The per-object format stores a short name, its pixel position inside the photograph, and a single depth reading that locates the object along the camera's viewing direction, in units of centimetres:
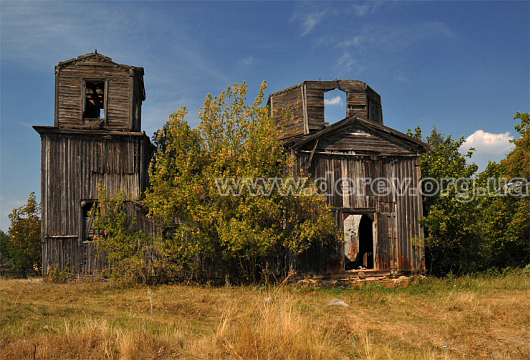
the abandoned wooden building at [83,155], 1862
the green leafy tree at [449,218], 1792
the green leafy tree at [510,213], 1995
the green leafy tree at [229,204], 1532
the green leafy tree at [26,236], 3142
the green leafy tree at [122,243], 1700
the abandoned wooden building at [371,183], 1717
